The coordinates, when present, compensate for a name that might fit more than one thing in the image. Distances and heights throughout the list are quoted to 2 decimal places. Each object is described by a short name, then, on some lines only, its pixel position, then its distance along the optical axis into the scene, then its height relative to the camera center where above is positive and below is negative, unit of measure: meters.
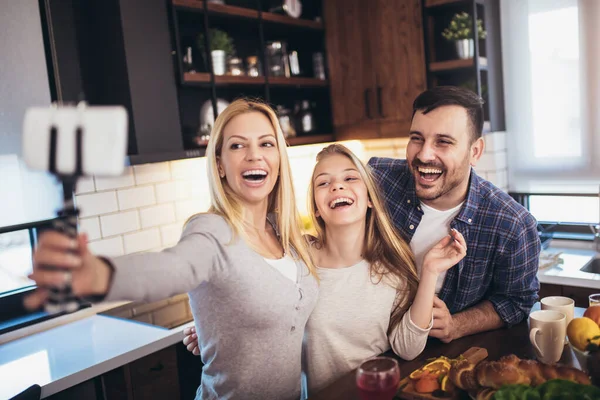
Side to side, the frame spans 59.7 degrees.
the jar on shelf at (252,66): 2.80 +0.44
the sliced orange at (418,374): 1.13 -0.52
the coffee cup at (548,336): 1.22 -0.50
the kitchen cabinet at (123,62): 2.16 +0.42
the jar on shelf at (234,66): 2.68 +0.43
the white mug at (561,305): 1.33 -0.47
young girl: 1.39 -0.39
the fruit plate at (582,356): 1.04 -0.48
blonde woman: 1.17 -0.27
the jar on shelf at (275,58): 2.98 +0.50
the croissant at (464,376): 1.04 -0.50
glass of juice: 0.95 -0.44
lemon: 1.04 -0.43
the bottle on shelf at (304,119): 3.25 +0.16
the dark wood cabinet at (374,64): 3.06 +0.44
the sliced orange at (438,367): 1.13 -0.52
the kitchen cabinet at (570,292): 2.41 -0.80
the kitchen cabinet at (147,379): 1.80 -0.78
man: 1.63 -0.28
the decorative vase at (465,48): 2.88 +0.45
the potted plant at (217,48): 2.57 +0.52
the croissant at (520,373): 0.98 -0.47
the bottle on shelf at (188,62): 2.48 +0.44
